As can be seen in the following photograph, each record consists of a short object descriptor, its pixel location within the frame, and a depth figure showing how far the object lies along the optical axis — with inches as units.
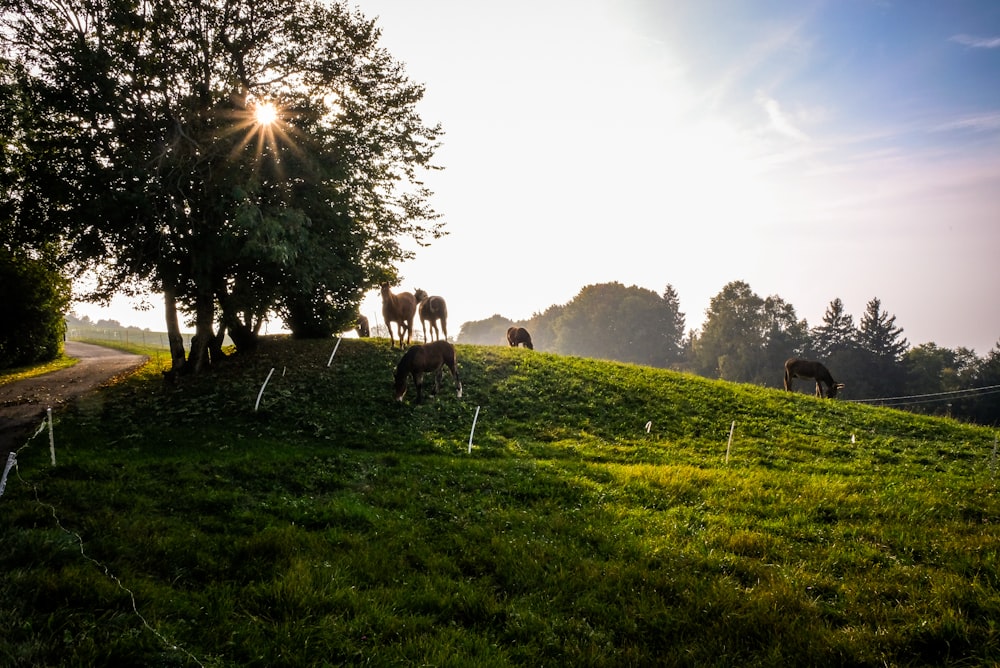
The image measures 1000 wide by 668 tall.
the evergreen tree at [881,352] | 2802.7
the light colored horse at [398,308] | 949.8
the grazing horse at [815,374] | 1122.7
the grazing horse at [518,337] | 1357.0
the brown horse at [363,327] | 1476.4
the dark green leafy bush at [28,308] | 1004.6
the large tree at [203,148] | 631.2
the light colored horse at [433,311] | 991.6
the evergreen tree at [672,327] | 4623.5
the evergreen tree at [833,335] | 3282.2
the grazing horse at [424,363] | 706.2
